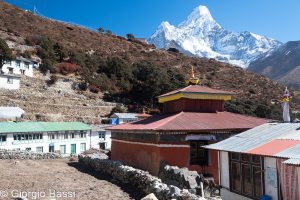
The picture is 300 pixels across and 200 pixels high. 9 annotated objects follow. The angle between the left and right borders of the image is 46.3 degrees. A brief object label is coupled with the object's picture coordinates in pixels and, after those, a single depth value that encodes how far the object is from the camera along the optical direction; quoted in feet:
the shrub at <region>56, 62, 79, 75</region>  230.27
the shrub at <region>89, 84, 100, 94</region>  221.64
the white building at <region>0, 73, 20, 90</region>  184.61
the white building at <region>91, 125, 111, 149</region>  167.96
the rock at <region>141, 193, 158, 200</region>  44.21
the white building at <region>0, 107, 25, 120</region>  153.58
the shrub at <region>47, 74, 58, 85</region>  209.97
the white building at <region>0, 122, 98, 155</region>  131.95
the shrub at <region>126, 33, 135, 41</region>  404.36
